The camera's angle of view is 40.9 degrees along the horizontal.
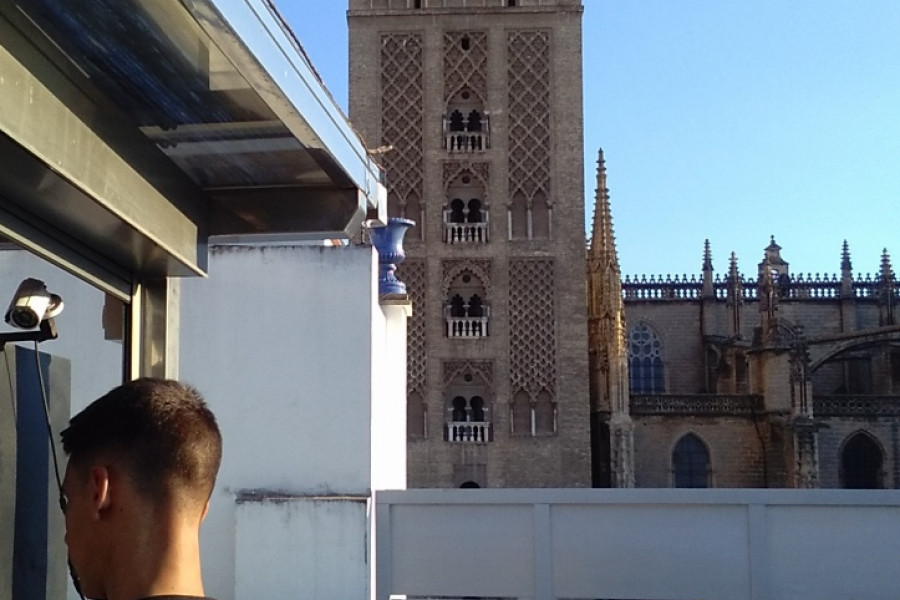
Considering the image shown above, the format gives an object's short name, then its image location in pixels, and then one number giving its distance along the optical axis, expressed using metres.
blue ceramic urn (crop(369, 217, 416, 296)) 11.62
